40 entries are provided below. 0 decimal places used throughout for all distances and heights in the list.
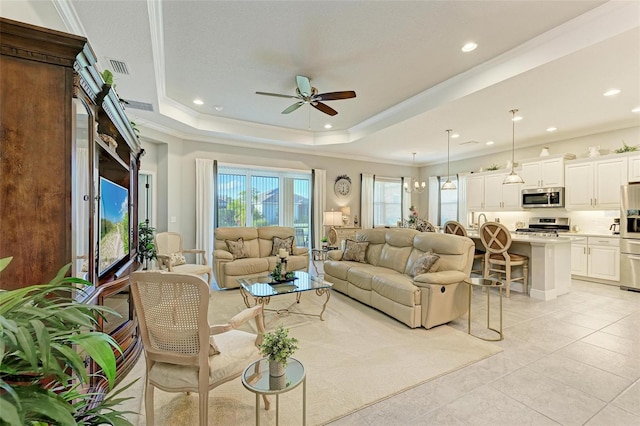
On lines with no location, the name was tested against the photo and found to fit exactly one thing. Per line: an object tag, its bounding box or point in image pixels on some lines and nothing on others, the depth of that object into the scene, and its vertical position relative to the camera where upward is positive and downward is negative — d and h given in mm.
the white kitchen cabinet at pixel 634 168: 4887 +780
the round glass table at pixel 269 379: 1439 -878
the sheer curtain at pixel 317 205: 7484 +228
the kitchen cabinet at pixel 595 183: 5137 +585
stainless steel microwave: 5896 +345
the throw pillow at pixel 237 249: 5105 -625
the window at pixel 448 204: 8422 +296
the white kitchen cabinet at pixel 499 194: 6734 +480
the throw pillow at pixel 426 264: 3451 -607
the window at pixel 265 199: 6602 +368
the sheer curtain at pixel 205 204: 6070 +208
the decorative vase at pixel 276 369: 1511 -815
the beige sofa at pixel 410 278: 3186 -812
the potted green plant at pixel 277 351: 1493 -711
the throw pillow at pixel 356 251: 4730 -616
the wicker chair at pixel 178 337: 1557 -691
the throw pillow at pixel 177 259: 4544 -723
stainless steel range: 6039 -280
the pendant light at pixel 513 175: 4635 +673
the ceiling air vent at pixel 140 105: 4336 +1665
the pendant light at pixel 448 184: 5989 +652
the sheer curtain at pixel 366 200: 8398 +403
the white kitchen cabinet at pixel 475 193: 7410 +556
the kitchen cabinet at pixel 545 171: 5867 +903
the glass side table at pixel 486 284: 2951 -737
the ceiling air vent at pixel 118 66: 3122 +1649
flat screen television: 2346 -106
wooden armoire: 1385 +321
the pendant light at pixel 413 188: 9044 +855
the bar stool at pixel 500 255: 4387 -667
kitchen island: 4289 -789
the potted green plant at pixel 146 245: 4469 -490
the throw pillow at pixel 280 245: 5500 -598
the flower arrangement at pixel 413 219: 7379 -136
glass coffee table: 3139 -859
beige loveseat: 4820 -772
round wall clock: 8016 +786
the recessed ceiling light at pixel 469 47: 3151 +1859
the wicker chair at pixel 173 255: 4250 -645
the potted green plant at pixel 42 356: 597 -339
